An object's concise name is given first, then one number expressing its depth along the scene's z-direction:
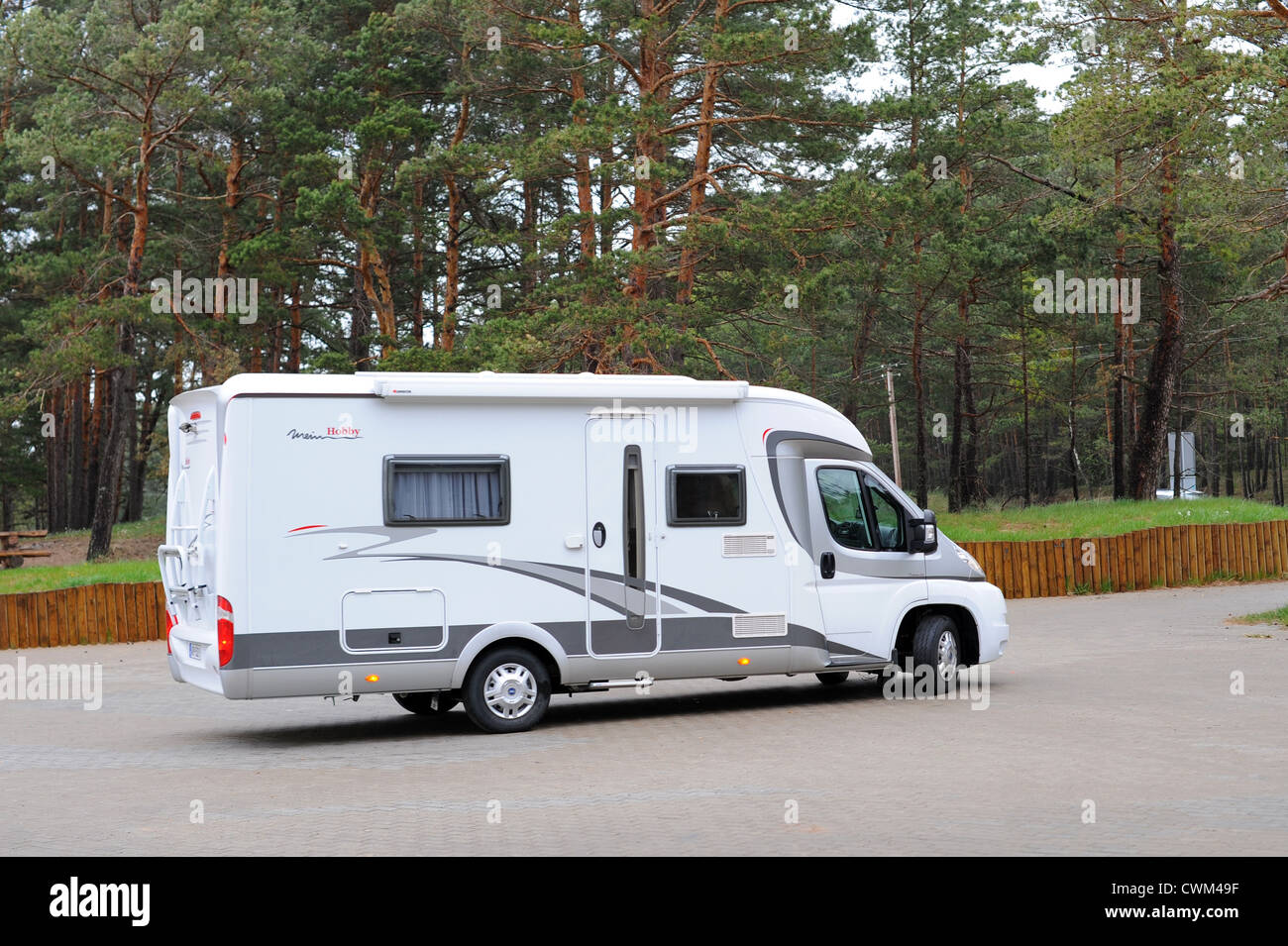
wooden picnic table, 29.61
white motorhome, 10.91
